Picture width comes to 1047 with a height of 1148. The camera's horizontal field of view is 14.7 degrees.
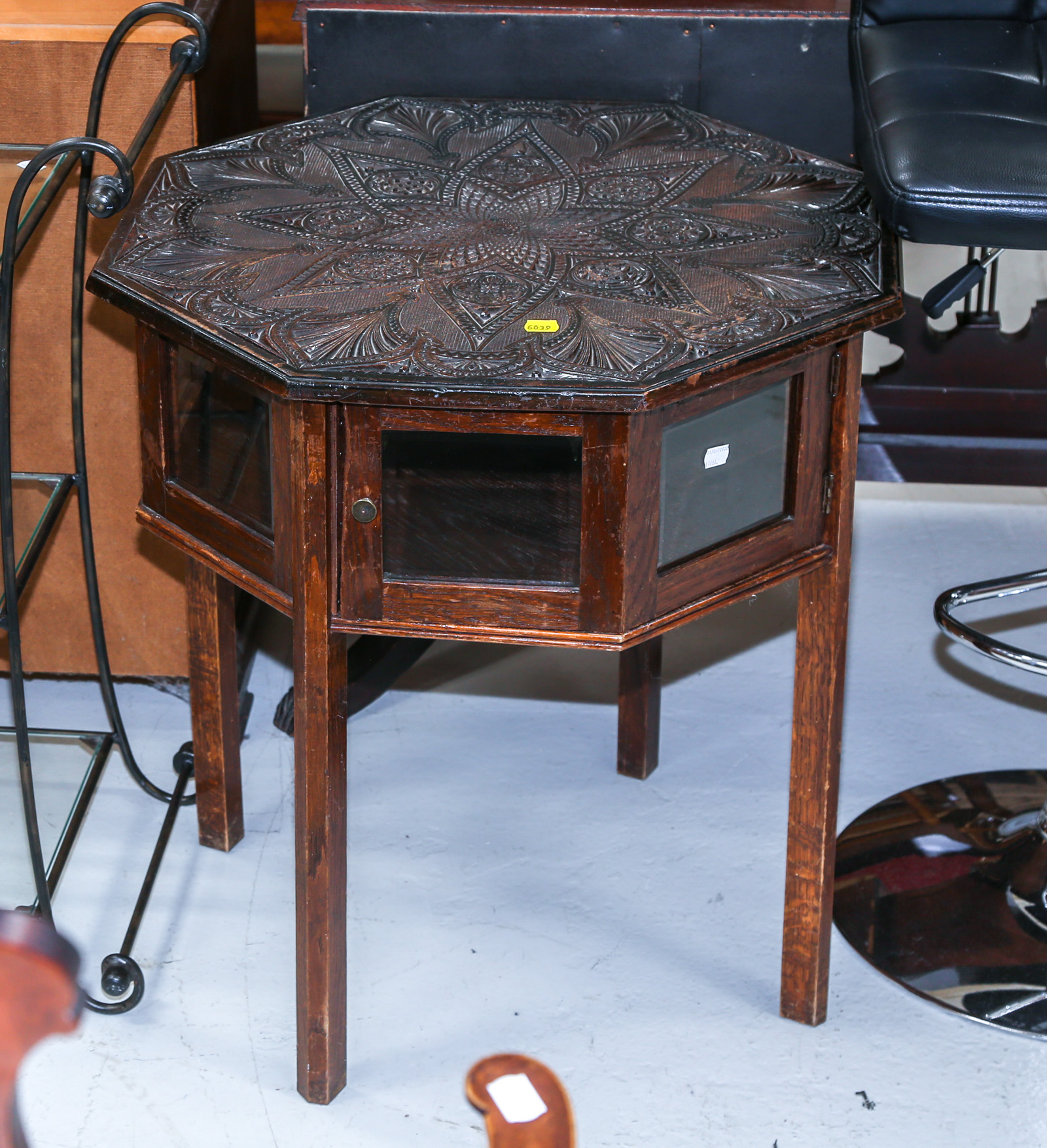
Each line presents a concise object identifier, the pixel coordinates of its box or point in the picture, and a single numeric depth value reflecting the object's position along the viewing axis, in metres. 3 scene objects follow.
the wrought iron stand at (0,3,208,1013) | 3.27
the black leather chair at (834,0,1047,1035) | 3.21
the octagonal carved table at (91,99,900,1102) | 3.10
